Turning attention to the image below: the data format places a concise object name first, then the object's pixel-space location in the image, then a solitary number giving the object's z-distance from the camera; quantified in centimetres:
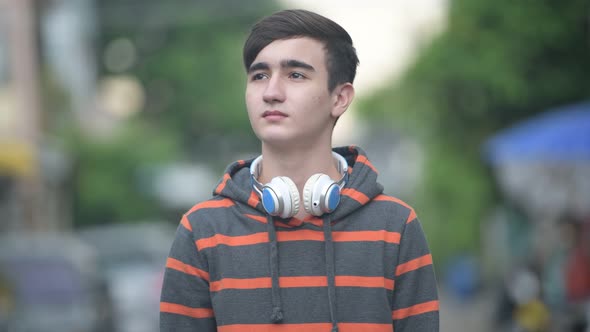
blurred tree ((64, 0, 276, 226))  3288
